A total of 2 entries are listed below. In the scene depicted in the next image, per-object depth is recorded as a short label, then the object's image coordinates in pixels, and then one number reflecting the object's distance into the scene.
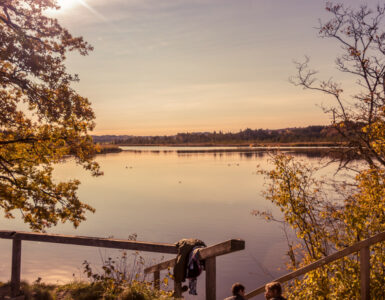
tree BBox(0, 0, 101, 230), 10.73
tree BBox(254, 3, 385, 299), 8.26
